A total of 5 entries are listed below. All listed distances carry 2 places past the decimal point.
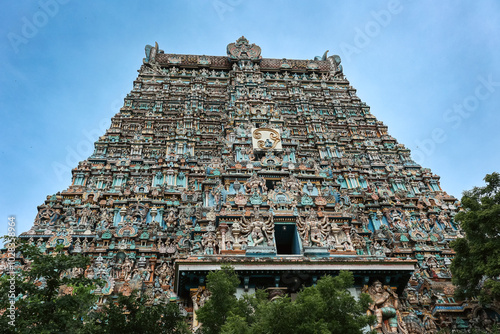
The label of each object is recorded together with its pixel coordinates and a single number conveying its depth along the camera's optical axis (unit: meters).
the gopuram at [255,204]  12.40
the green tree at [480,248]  11.02
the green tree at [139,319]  8.92
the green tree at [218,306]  8.50
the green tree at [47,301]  7.92
